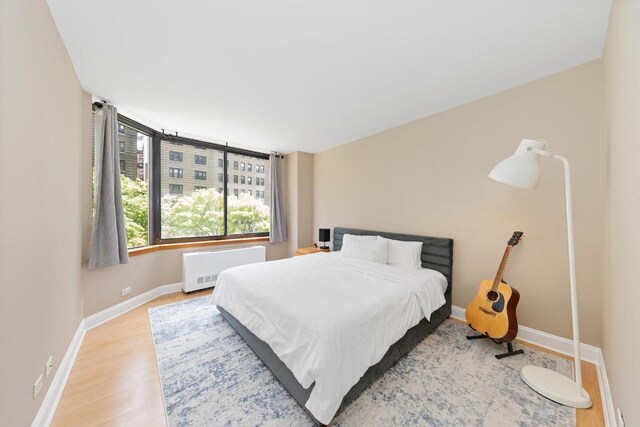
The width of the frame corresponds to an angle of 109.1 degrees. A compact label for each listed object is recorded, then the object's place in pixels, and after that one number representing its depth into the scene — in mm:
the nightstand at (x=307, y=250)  4263
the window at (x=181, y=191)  3320
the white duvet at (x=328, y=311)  1397
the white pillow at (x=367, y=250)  3100
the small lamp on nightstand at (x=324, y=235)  4375
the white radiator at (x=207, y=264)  3613
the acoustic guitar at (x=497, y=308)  2027
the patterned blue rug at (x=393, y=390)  1461
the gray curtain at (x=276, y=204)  4797
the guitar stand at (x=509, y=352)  2014
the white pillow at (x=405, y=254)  2875
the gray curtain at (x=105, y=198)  2600
